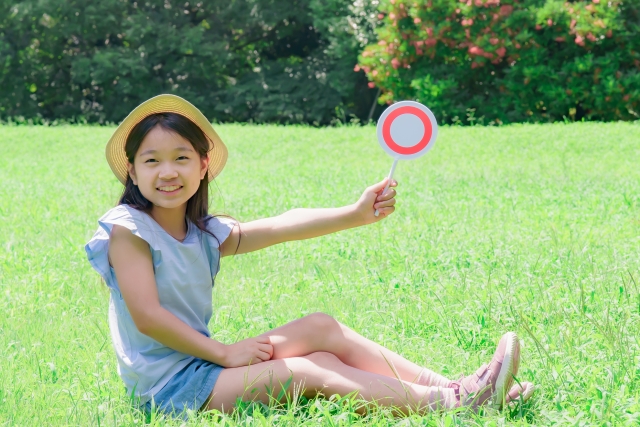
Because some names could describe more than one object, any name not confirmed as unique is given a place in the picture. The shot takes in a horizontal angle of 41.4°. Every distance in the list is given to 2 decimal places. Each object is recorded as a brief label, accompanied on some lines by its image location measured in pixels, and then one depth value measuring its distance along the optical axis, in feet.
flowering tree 51.96
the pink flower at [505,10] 53.62
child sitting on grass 9.34
